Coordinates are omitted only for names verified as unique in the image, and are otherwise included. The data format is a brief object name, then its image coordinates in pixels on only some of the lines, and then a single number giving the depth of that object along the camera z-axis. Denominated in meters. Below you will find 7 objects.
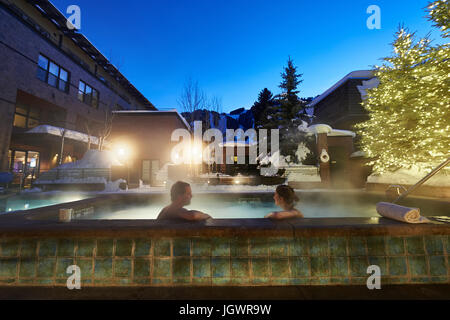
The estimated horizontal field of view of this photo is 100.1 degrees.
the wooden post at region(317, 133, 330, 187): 11.69
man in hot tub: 2.06
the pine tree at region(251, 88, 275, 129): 34.25
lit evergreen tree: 5.61
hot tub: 1.71
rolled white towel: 1.86
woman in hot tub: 2.45
